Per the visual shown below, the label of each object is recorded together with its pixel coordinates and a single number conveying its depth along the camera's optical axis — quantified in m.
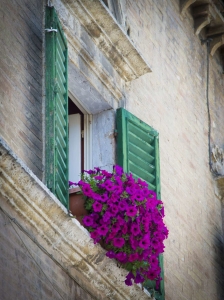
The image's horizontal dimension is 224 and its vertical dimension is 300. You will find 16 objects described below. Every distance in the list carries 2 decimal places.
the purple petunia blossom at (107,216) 9.70
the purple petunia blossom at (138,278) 9.92
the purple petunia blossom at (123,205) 9.82
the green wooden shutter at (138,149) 11.21
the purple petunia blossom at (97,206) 9.72
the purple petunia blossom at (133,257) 9.83
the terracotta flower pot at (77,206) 9.83
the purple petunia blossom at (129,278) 9.81
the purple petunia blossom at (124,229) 9.78
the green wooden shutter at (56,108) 9.50
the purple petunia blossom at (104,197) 9.82
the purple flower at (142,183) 10.30
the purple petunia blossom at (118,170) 10.30
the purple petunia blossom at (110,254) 9.69
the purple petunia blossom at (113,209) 9.76
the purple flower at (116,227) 9.72
